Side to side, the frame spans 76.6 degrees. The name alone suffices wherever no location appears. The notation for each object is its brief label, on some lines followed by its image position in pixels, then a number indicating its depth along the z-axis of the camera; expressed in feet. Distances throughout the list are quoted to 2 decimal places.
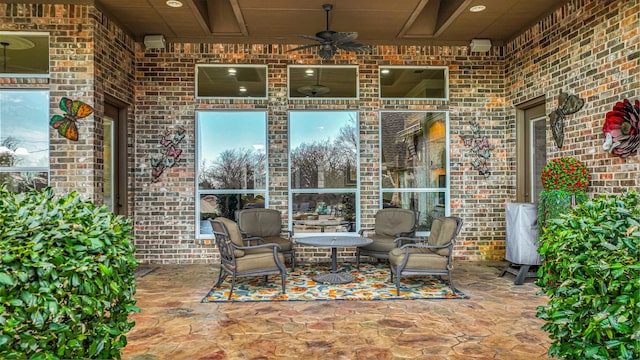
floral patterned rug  15.64
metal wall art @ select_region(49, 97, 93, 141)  17.10
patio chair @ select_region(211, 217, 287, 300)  16.06
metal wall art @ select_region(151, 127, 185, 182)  21.97
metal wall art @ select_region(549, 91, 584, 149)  17.08
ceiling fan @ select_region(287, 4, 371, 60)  16.75
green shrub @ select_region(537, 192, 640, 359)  5.65
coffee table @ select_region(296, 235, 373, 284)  17.78
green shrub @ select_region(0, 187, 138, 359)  5.05
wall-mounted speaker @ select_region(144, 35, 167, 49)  21.31
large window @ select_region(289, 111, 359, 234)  22.62
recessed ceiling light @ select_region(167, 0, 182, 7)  17.42
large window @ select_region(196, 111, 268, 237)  22.33
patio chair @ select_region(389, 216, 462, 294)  16.30
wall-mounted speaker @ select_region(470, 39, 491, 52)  22.20
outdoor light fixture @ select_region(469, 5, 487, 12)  18.07
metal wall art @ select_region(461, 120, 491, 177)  22.88
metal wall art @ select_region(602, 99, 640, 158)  13.78
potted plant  15.76
